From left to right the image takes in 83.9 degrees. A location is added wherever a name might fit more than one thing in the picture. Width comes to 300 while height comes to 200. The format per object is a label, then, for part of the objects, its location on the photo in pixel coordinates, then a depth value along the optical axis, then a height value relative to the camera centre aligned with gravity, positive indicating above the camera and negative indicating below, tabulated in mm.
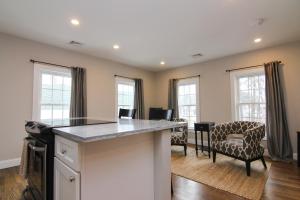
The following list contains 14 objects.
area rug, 2354 -1174
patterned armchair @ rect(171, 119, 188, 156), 4113 -789
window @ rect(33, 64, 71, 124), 3617 +351
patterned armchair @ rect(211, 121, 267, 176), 2895 -694
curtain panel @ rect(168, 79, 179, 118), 5652 +379
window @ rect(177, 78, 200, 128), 5270 +219
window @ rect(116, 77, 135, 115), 5214 +443
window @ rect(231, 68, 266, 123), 4145 +266
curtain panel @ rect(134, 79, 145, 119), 5574 +220
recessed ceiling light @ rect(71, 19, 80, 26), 2762 +1438
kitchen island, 1155 -458
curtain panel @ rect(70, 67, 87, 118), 4031 +326
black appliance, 1476 -489
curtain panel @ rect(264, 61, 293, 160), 3619 -287
